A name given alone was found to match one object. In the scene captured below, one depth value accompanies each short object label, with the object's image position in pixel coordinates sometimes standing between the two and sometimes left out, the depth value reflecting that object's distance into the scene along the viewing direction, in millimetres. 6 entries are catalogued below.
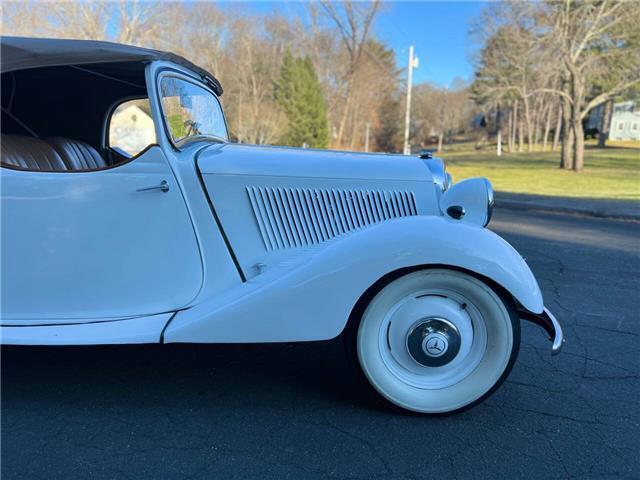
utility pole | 24812
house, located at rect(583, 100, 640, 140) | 46500
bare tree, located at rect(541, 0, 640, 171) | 16312
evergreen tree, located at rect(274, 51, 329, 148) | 30125
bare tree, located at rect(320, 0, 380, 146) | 31375
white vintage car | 2168
